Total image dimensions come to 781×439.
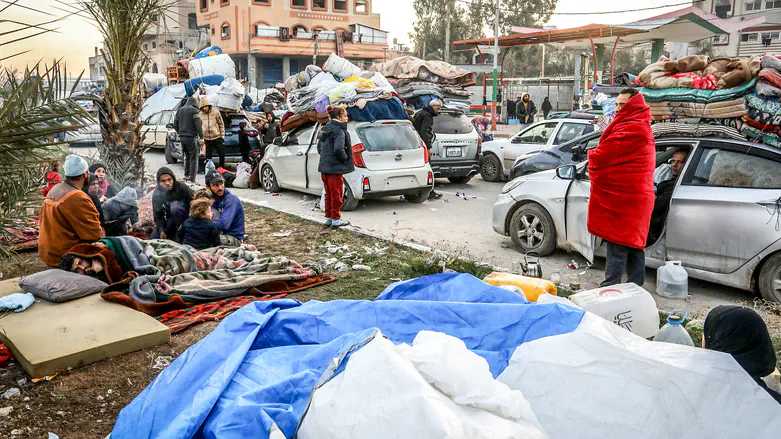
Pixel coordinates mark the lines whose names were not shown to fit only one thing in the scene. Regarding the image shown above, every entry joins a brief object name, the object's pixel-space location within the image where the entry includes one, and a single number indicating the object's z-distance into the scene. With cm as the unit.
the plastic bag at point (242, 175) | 1391
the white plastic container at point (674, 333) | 399
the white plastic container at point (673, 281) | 619
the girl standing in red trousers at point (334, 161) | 930
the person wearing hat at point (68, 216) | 595
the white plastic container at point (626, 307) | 485
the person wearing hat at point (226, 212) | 775
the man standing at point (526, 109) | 2878
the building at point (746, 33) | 4512
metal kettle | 659
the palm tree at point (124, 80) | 912
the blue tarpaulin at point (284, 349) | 289
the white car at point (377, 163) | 1041
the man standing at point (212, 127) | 1398
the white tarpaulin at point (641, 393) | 285
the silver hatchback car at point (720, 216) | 590
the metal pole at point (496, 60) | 2983
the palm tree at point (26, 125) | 269
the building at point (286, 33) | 5125
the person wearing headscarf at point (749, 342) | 302
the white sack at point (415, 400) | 239
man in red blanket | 597
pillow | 549
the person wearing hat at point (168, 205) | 789
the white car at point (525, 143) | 1316
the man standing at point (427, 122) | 1223
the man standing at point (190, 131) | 1336
